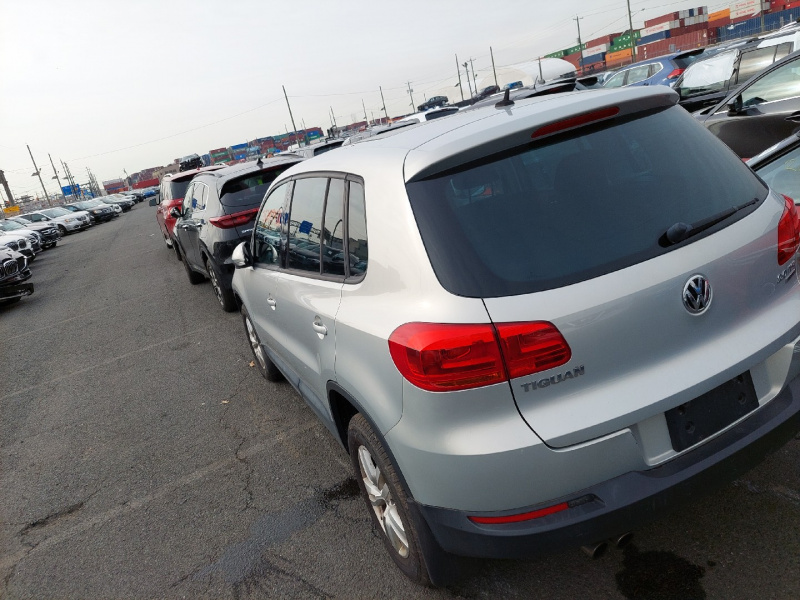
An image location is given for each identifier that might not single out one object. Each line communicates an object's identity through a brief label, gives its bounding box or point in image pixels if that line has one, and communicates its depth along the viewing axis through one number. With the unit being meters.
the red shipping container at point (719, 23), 82.50
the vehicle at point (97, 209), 38.12
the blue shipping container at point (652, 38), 83.23
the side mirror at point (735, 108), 5.71
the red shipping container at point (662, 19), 82.86
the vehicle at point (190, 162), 52.31
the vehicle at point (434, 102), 52.33
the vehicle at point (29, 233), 21.98
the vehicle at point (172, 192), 12.40
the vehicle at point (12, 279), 11.06
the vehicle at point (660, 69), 15.57
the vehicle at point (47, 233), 25.19
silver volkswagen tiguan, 1.89
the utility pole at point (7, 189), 70.81
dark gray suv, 7.03
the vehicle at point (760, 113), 4.98
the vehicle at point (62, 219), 31.37
